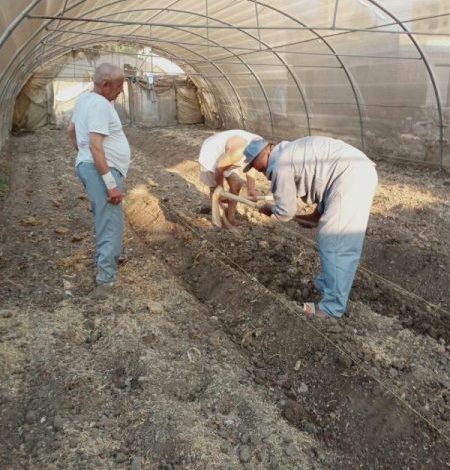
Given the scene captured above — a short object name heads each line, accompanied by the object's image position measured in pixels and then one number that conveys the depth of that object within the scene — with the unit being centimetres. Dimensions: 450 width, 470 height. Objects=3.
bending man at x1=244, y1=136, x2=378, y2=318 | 331
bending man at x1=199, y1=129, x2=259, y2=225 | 443
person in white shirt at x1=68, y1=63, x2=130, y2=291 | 345
